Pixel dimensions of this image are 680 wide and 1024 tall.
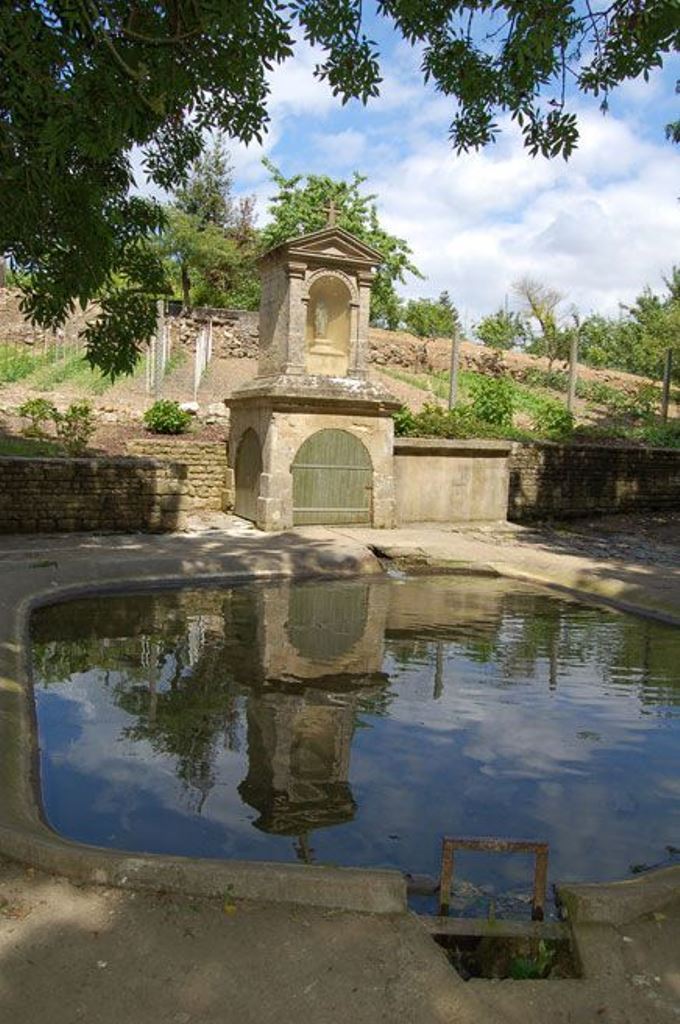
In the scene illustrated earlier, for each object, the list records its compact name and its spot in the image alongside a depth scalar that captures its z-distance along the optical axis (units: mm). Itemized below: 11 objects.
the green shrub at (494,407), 19578
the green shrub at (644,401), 25703
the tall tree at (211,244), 31953
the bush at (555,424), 20359
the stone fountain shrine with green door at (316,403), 13562
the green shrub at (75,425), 15344
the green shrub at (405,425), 16219
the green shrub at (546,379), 30172
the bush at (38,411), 16125
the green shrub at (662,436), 21891
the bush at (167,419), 16562
